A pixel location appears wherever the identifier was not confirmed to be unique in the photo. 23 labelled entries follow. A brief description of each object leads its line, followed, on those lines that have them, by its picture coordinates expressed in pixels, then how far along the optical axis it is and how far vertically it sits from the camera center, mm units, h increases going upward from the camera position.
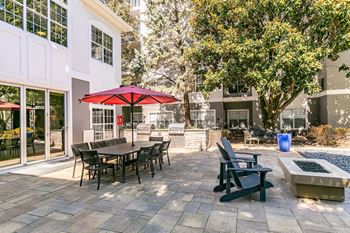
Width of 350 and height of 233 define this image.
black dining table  5518 -830
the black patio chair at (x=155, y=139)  8676 -768
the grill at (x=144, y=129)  12503 -529
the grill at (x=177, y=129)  11941 -522
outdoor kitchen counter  11422 -1015
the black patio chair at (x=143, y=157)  5879 -1047
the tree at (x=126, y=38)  18719 +7613
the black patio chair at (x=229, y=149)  4961 -716
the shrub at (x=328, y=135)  12315 -999
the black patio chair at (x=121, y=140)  8308 -774
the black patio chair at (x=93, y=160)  5223 -994
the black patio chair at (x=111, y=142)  7643 -779
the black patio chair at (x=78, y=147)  5875 -759
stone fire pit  4250 -1283
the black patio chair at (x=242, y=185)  4254 -1336
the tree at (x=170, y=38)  14375 +5495
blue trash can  10727 -1174
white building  6906 +1826
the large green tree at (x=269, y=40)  10141 +3985
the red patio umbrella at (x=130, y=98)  6172 +747
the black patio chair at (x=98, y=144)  6906 -774
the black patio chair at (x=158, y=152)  6689 -1013
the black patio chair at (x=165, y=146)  7341 -915
